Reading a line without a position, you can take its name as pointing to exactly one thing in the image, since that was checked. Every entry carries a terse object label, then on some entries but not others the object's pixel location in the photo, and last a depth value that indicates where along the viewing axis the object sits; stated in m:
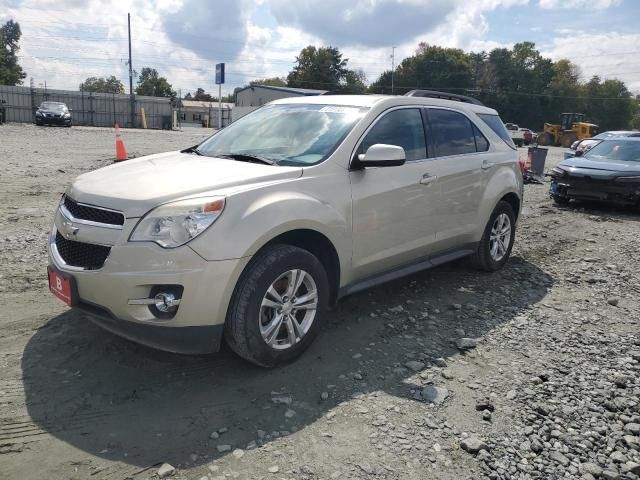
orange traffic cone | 11.42
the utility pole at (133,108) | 41.22
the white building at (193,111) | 82.92
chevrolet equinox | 2.99
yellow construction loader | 45.97
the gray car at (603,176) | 9.90
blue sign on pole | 23.94
